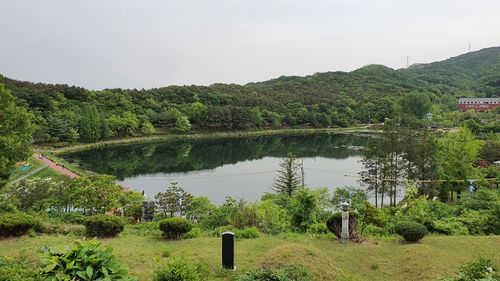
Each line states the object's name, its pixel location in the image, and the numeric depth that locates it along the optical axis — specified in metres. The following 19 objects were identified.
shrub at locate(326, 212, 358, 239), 9.51
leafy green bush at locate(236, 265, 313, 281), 5.51
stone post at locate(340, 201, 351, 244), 9.23
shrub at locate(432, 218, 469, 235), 10.84
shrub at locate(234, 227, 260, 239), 9.84
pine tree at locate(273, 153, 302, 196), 24.49
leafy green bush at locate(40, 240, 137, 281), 4.48
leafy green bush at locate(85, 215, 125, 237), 9.52
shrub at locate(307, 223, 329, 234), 10.66
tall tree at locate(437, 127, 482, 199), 22.05
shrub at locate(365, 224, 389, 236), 10.56
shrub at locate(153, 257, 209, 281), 5.21
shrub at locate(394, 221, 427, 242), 9.14
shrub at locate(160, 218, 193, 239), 9.41
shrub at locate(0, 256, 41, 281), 4.49
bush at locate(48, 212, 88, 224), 12.21
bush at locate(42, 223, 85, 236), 9.91
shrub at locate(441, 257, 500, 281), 4.97
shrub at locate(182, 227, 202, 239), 9.78
